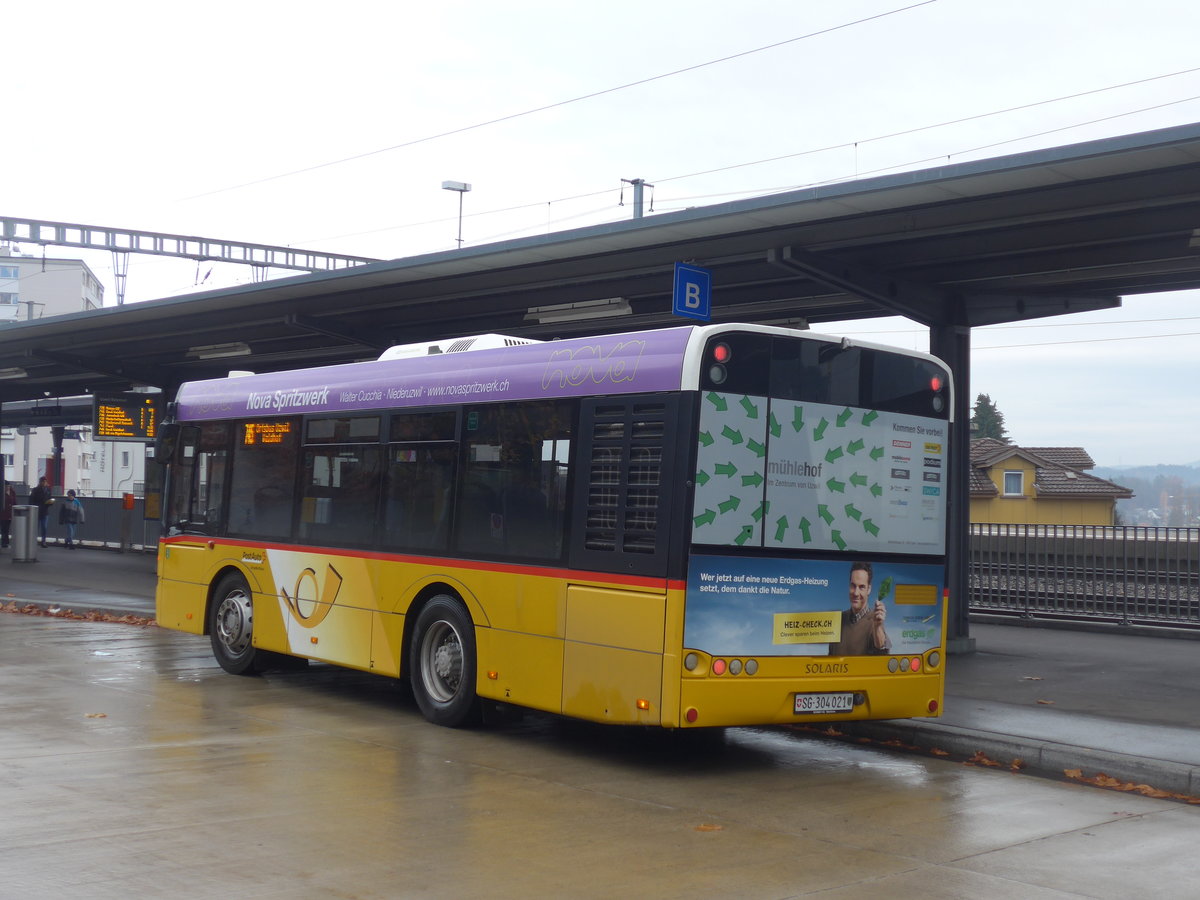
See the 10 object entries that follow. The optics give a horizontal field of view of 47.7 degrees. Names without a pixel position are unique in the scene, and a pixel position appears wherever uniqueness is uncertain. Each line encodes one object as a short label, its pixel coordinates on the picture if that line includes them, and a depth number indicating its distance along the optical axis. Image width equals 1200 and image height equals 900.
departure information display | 31.25
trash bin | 31.34
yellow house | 53.16
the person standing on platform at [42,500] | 38.12
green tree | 116.69
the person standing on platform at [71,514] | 39.44
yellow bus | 8.68
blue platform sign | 14.47
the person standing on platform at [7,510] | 37.33
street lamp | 43.32
